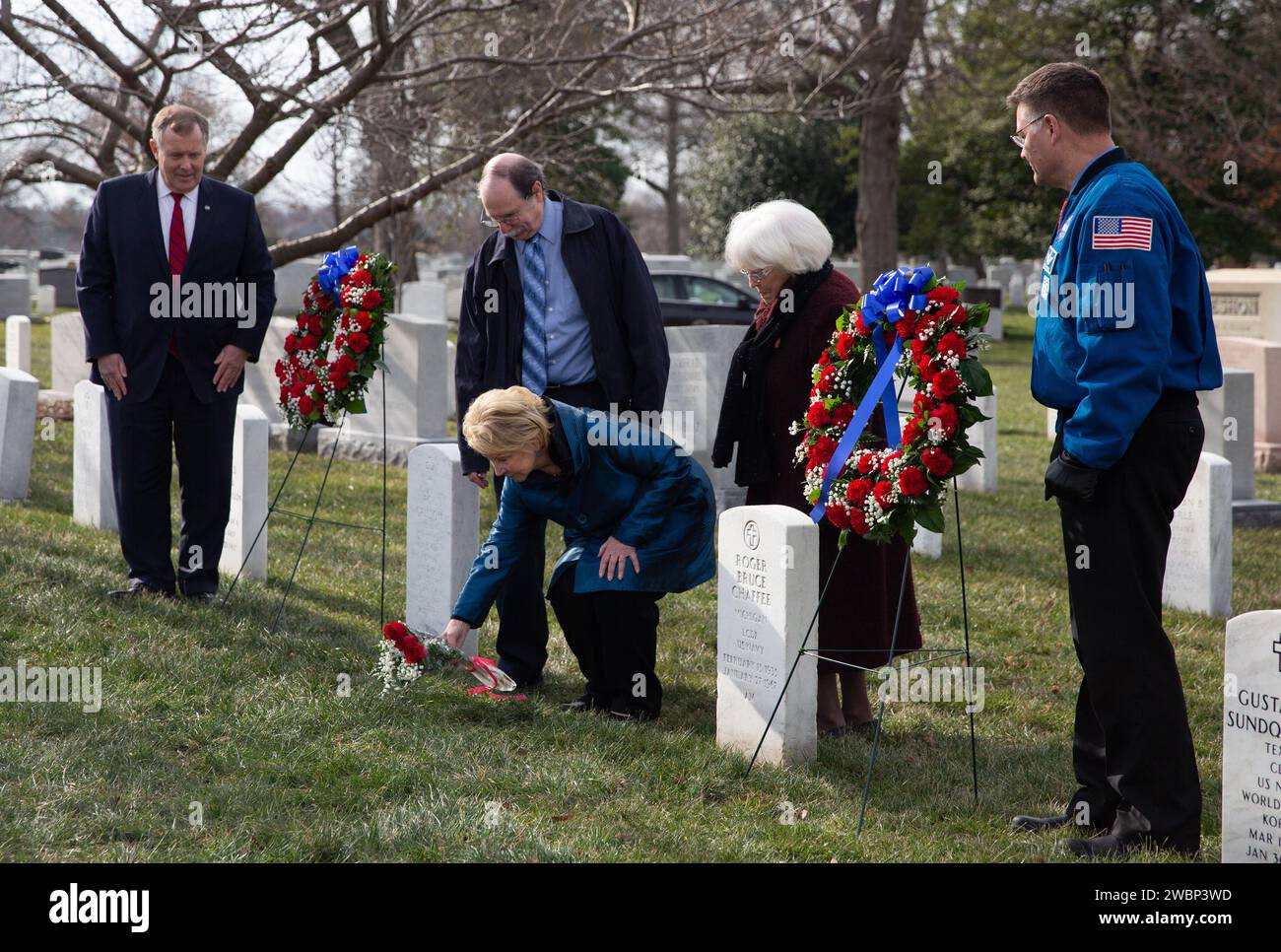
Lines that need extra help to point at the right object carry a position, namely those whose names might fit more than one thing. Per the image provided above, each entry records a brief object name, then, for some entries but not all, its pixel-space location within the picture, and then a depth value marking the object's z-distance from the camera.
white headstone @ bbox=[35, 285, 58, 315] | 28.77
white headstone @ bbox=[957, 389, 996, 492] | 11.22
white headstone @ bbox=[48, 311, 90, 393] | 13.55
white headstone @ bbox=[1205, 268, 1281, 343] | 13.94
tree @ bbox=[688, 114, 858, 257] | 30.75
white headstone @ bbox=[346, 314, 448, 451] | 12.03
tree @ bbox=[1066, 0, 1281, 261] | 22.00
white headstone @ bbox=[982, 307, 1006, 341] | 26.50
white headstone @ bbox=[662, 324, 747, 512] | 10.63
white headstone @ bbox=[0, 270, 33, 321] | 27.80
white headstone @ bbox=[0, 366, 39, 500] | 9.34
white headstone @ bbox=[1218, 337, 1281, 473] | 12.44
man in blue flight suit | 3.88
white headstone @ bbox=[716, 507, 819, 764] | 4.91
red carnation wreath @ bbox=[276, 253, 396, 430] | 6.74
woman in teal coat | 5.22
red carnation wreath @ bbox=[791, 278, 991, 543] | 4.50
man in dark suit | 6.65
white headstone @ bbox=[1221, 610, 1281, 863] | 3.83
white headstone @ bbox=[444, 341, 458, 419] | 15.24
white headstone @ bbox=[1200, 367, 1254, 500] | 10.15
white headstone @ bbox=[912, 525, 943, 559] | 8.89
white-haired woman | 5.32
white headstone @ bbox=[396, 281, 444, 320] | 21.64
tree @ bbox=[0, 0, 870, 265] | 10.73
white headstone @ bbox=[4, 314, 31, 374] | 15.51
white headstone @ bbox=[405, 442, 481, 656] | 6.36
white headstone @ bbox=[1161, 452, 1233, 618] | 7.65
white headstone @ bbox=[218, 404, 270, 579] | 7.44
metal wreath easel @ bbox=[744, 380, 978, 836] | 4.50
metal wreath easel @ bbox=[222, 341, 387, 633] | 6.61
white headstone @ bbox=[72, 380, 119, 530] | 8.34
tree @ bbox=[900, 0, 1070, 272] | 25.81
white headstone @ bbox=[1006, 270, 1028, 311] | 38.22
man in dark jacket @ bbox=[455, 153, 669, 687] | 5.73
